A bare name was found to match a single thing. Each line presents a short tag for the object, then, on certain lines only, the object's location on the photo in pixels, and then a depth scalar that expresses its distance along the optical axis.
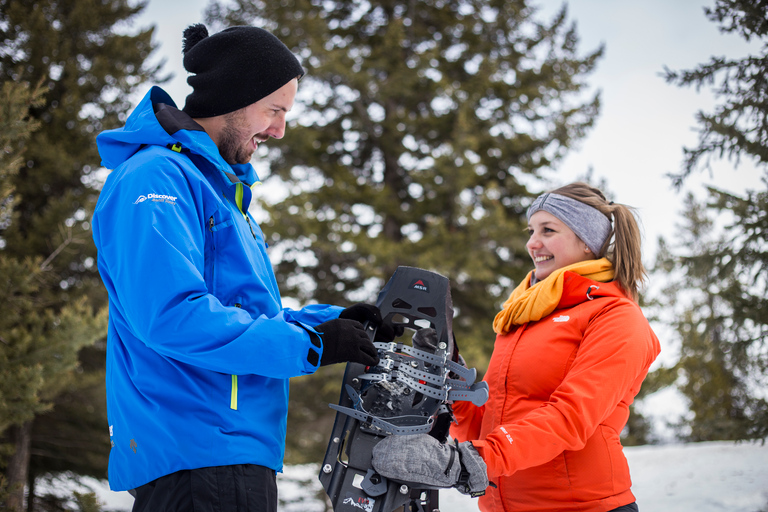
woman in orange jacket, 1.96
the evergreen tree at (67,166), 7.13
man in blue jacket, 1.53
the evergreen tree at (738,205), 4.44
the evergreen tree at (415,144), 8.36
